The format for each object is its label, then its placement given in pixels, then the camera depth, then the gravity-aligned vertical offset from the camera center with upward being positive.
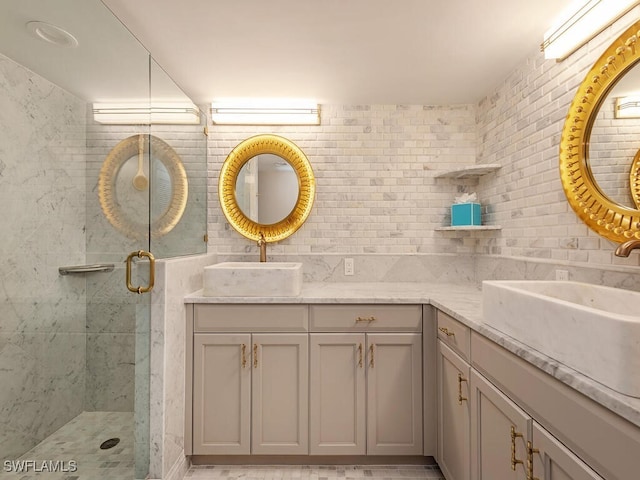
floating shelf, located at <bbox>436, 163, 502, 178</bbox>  2.33 +0.52
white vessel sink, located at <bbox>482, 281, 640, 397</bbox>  0.79 -0.23
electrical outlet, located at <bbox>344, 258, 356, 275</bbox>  2.67 -0.16
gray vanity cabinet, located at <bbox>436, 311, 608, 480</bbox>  0.94 -0.58
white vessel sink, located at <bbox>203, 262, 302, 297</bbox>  2.04 -0.21
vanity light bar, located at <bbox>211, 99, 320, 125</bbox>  2.64 +1.00
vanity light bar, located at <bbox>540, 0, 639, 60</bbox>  1.42 +0.97
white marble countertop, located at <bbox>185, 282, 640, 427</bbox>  0.80 -0.31
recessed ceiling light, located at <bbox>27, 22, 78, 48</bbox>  1.24 +0.79
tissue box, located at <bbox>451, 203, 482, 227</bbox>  2.44 +0.22
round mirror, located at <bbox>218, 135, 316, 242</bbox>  2.66 +0.44
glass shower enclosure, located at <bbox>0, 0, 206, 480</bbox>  1.22 +0.04
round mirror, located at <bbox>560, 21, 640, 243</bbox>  1.36 +0.39
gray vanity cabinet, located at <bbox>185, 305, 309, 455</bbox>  2.00 -0.78
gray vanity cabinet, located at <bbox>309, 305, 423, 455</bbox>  2.00 -0.77
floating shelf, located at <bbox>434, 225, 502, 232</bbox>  2.30 +0.12
